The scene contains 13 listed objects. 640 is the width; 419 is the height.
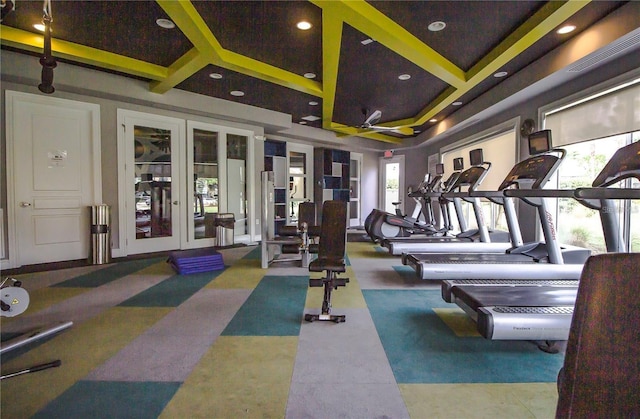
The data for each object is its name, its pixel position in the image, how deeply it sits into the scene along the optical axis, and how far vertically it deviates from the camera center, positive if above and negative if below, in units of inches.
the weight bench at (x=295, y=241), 191.0 -20.6
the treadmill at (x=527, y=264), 123.3 -24.8
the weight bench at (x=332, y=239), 117.0 -13.0
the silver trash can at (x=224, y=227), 273.3 -18.1
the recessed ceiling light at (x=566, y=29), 142.7 +74.5
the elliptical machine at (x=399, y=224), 263.0 -16.5
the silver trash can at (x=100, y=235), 200.8 -18.3
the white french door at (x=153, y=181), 227.8 +17.0
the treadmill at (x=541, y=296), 82.1 -27.5
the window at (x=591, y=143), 145.3 +29.8
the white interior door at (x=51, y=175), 186.1 +18.1
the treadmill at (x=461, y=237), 183.0 -22.1
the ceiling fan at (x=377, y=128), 263.2 +77.6
